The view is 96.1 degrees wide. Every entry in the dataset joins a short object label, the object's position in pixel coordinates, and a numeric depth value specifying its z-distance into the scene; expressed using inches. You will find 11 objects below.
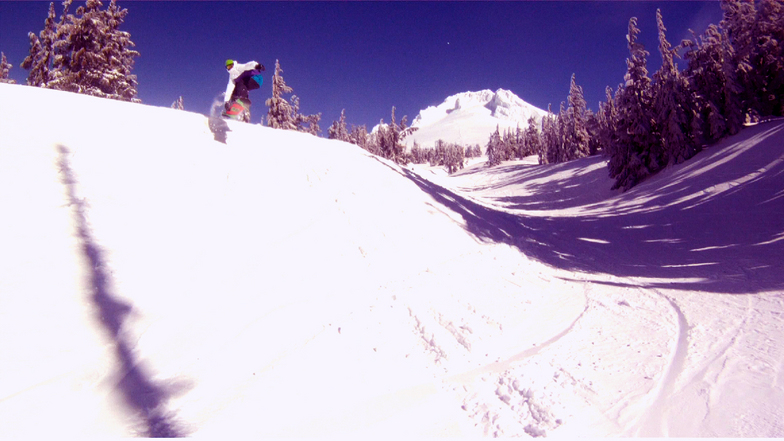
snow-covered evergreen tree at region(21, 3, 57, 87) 821.9
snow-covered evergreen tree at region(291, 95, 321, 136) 1721.2
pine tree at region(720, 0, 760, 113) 916.0
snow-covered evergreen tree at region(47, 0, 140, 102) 726.5
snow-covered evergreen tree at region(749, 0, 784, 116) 953.5
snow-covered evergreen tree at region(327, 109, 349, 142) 2667.3
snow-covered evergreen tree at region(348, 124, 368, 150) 2784.5
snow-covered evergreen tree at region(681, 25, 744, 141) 855.7
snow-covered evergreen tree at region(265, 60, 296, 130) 1503.4
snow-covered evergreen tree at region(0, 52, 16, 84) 1200.5
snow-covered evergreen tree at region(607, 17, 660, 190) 892.0
